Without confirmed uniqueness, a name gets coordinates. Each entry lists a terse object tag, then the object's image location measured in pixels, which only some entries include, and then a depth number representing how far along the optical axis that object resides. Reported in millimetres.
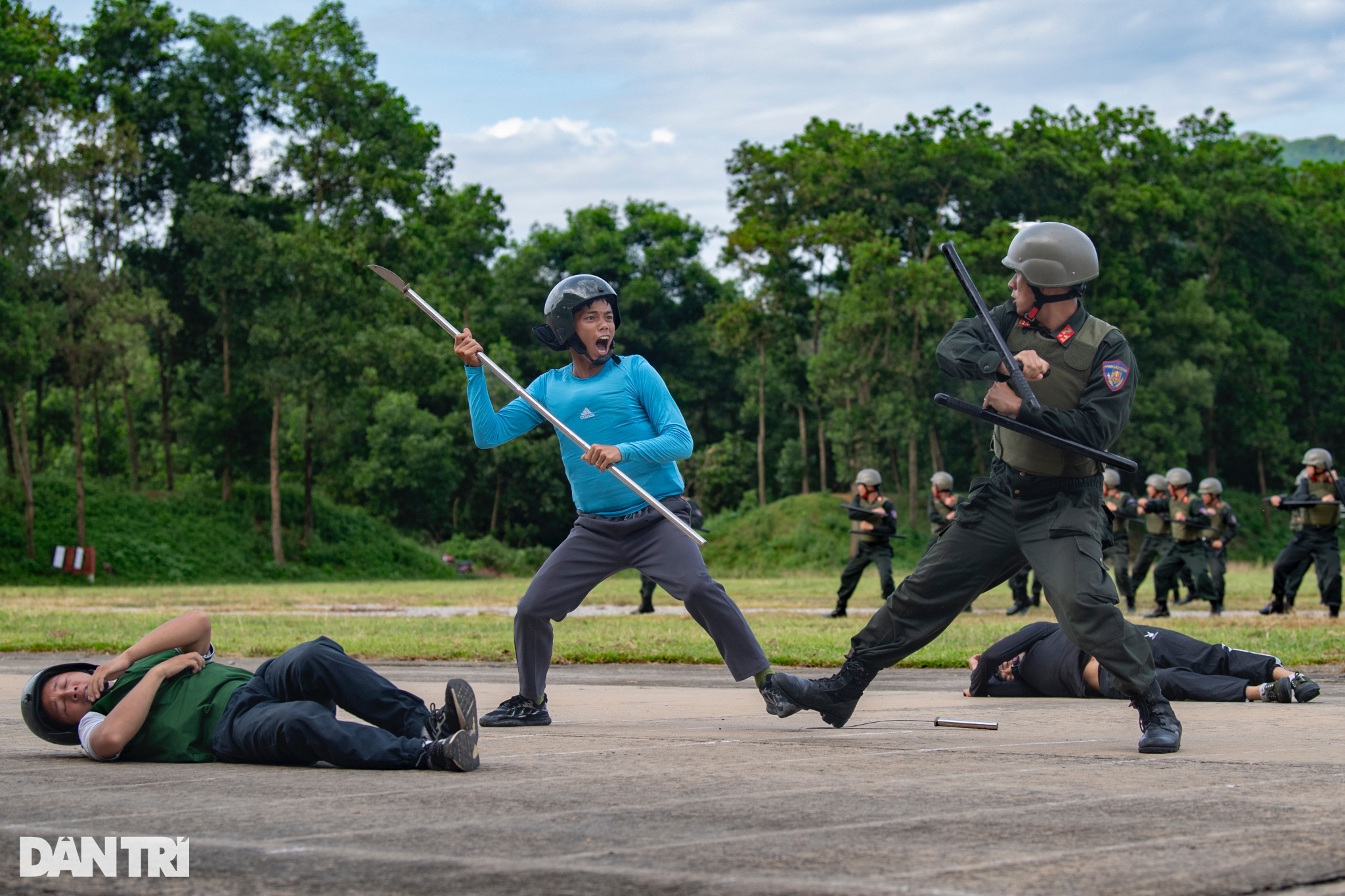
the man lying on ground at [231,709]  5367
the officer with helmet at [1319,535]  17234
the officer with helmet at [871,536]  18625
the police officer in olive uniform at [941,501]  20266
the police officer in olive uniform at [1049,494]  5840
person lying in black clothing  7801
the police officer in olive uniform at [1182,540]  19047
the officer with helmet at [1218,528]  19016
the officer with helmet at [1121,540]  19828
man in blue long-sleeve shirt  6840
